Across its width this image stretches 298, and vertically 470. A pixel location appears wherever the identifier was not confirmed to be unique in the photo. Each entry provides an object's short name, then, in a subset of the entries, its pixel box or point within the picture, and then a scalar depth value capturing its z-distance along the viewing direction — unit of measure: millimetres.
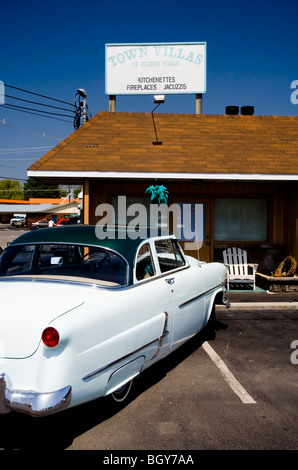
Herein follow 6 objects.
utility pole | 19325
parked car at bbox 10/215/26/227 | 65250
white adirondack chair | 9461
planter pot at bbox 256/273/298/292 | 9352
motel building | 9445
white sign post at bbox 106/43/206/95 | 12648
